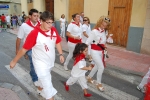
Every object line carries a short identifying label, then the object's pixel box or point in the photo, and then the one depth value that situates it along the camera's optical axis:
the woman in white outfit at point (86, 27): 5.94
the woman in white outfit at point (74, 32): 4.79
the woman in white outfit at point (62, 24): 12.34
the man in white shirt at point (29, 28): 3.76
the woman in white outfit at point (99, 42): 3.75
